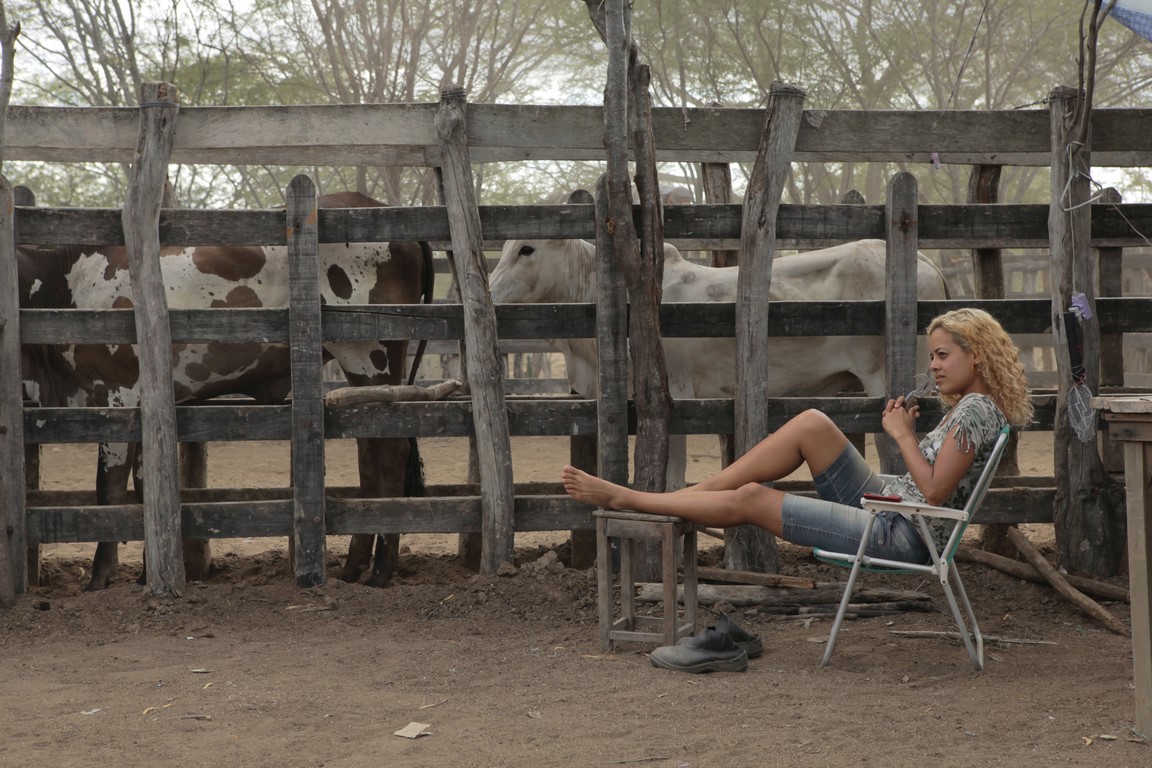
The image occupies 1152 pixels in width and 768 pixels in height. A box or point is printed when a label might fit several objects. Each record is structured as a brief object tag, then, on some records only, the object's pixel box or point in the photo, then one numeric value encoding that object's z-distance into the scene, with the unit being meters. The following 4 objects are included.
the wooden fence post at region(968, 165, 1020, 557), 6.36
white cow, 7.07
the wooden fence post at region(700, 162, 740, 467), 6.77
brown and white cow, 6.44
